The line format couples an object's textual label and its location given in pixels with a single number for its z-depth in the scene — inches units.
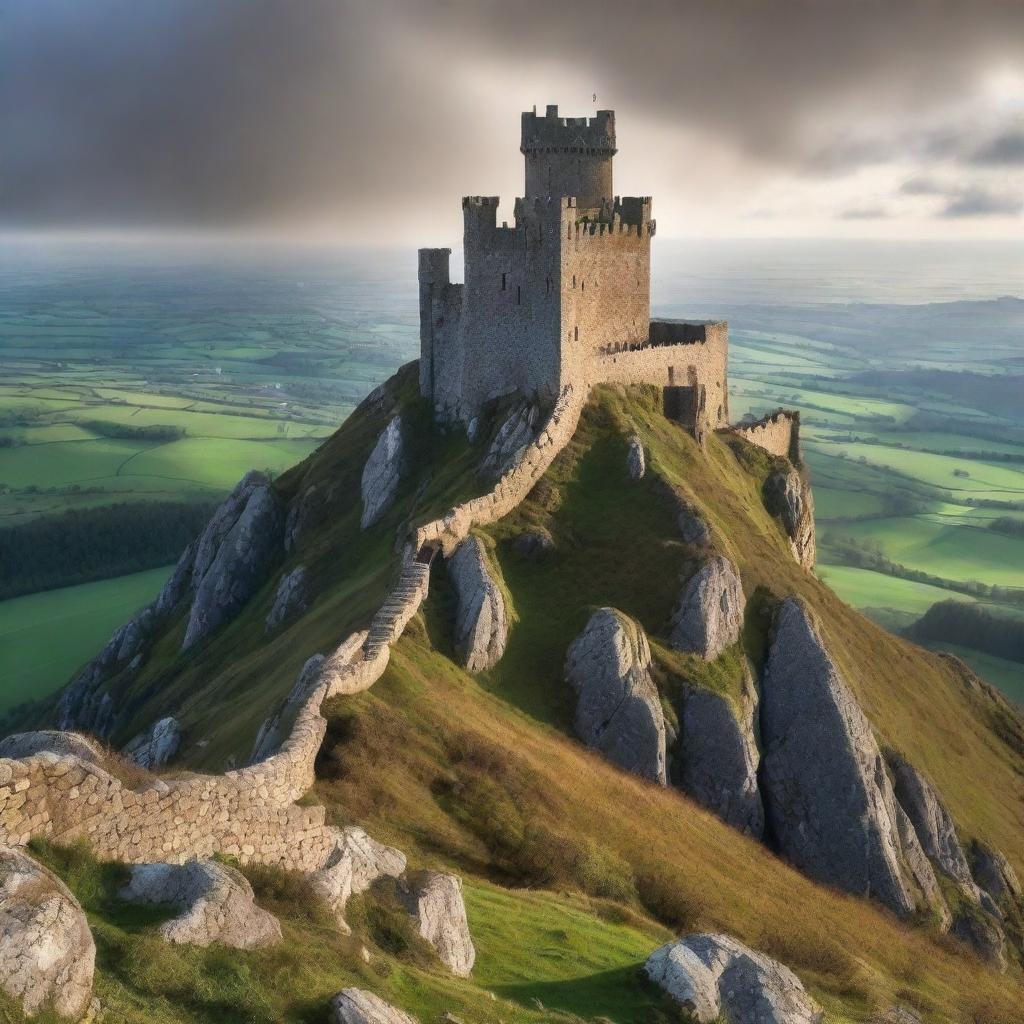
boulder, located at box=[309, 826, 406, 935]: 1027.9
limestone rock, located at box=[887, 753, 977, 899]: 2347.4
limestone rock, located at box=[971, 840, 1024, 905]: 2383.6
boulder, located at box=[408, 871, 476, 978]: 1067.1
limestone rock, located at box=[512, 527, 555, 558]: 2432.3
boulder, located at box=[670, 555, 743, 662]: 2314.2
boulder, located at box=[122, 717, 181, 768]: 2156.7
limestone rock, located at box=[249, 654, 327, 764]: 1499.8
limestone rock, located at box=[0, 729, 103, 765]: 1074.1
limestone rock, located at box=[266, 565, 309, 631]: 2982.3
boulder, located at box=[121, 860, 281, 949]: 832.3
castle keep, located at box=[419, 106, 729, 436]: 2910.9
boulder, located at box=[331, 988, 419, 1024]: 797.9
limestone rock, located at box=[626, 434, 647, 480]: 2672.2
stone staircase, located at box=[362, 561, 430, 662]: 1867.6
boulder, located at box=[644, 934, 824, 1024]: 1064.2
